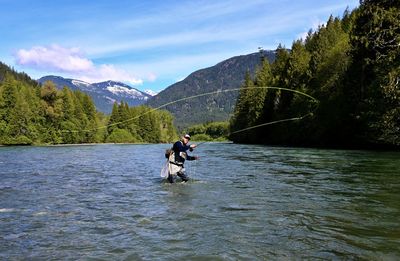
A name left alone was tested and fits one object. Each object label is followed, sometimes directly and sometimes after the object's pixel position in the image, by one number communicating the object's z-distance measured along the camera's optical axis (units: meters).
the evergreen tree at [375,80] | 32.34
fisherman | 19.48
